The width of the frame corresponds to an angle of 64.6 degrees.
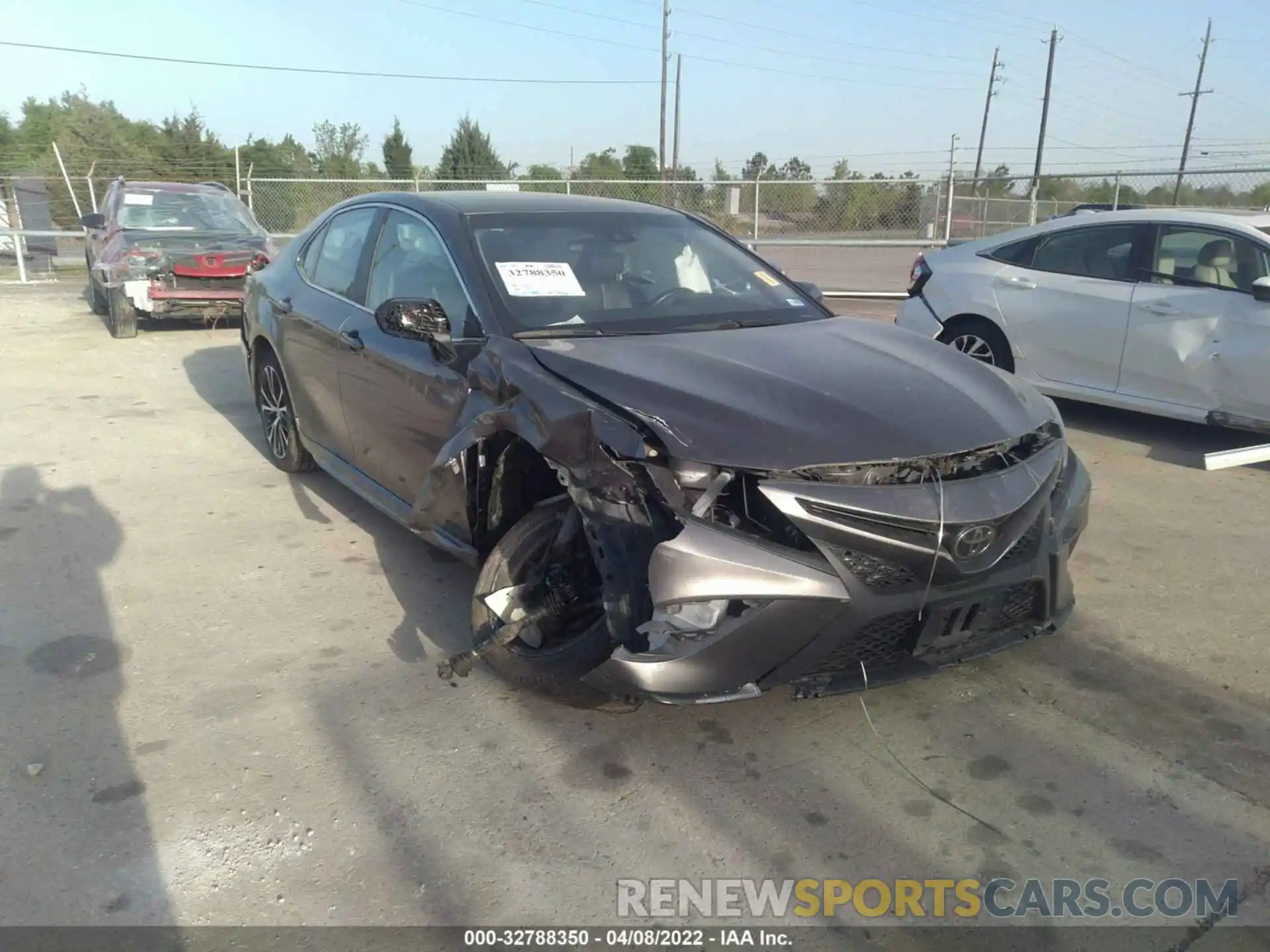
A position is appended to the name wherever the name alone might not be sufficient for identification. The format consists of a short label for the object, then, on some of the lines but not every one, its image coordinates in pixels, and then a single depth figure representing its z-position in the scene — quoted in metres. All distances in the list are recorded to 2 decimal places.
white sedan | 6.19
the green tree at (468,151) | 43.03
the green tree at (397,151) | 47.19
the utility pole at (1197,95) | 47.96
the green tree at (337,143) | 46.12
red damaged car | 10.65
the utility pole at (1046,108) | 43.89
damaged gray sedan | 2.78
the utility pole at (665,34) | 37.19
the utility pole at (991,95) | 55.59
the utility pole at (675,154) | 31.14
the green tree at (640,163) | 36.41
